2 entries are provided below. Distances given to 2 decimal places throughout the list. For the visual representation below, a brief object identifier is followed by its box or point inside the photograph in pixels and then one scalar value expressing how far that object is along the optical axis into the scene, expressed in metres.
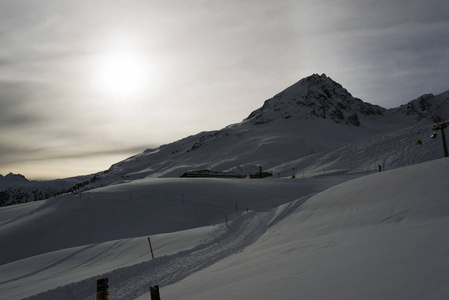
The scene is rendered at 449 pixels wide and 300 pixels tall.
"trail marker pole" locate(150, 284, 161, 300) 6.17
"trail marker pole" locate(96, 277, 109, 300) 8.03
